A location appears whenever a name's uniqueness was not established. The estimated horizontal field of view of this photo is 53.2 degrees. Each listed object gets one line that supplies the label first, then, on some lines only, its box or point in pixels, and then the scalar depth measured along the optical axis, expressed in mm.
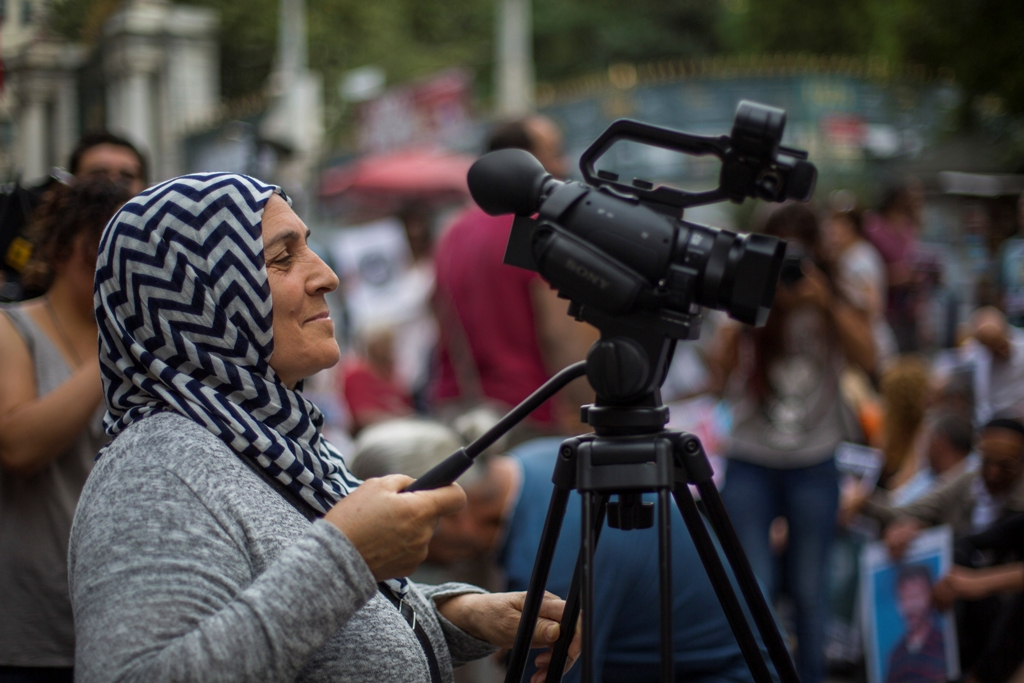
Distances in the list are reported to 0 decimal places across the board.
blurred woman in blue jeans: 3688
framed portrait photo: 3707
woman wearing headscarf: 1185
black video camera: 1322
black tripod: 1322
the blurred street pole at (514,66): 15945
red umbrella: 10758
